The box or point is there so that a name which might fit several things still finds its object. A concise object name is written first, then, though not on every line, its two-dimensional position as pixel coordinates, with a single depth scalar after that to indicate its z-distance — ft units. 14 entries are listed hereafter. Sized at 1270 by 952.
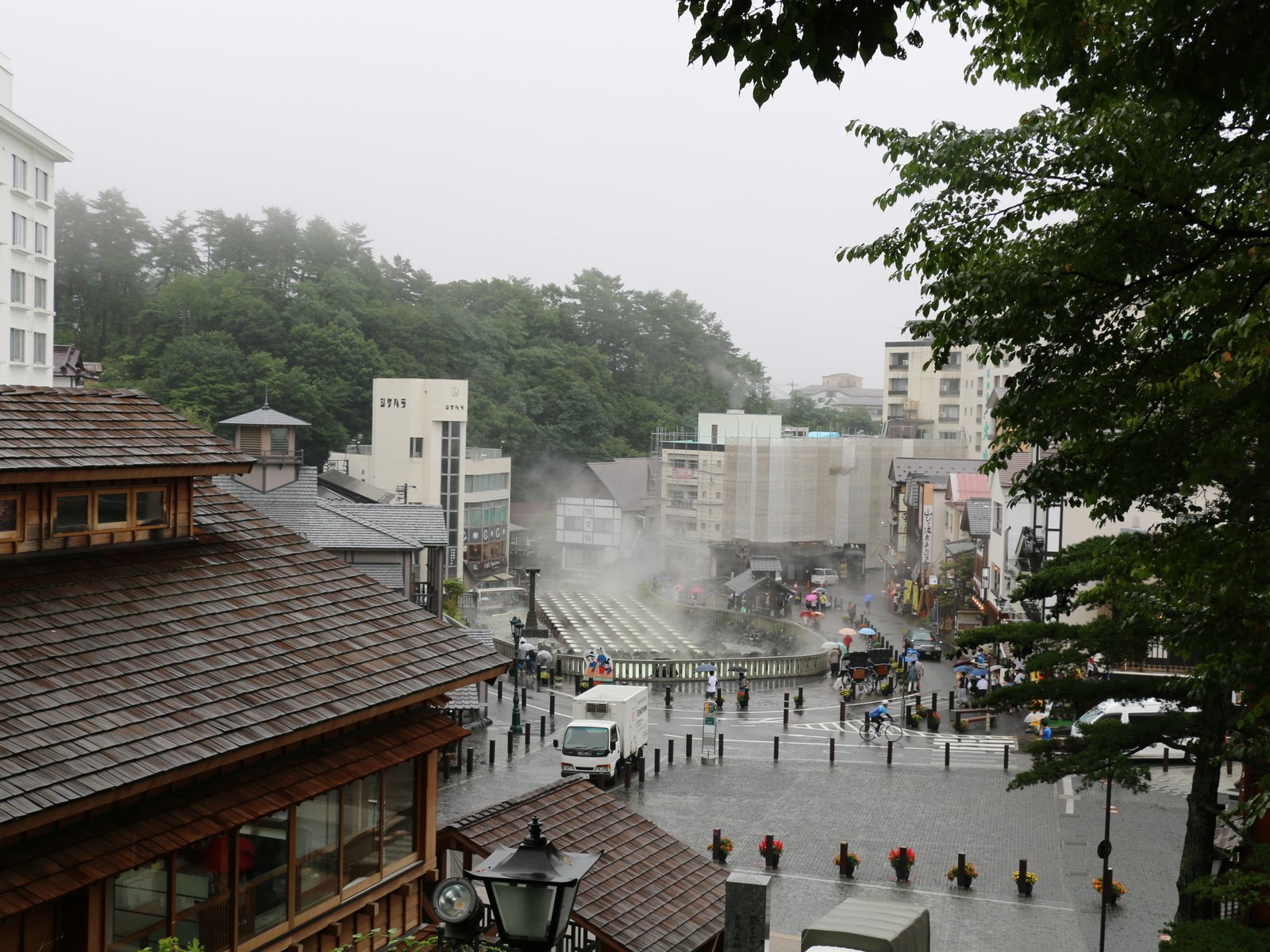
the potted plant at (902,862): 71.97
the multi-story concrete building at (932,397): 314.18
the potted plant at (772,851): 74.59
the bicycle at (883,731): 111.96
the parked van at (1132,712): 102.27
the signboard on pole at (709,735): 106.22
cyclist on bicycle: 115.75
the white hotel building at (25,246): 160.45
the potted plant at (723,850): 74.30
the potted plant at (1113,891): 67.00
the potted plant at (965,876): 71.26
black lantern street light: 19.94
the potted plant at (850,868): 73.00
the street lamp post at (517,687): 112.06
